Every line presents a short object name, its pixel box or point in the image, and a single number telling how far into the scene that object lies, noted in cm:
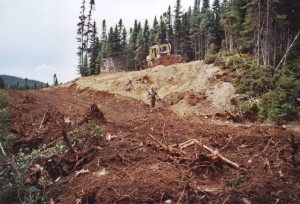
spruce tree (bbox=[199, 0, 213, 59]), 6944
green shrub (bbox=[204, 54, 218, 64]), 3344
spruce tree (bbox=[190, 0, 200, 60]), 7231
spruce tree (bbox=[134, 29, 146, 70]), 7611
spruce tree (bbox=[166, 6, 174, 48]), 7812
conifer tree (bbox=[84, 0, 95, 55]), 7052
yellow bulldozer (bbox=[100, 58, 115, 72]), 6103
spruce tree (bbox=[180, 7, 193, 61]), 7669
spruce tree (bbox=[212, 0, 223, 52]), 6975
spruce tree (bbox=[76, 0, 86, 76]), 7038
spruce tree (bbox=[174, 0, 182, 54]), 7606
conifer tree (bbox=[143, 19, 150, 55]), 7844
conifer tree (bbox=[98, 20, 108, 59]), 7662
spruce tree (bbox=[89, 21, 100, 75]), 7356
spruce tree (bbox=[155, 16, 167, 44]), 7581
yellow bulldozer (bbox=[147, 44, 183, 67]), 4497
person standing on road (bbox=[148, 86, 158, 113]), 2582
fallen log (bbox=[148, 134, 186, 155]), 1085
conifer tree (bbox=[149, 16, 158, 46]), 7816
